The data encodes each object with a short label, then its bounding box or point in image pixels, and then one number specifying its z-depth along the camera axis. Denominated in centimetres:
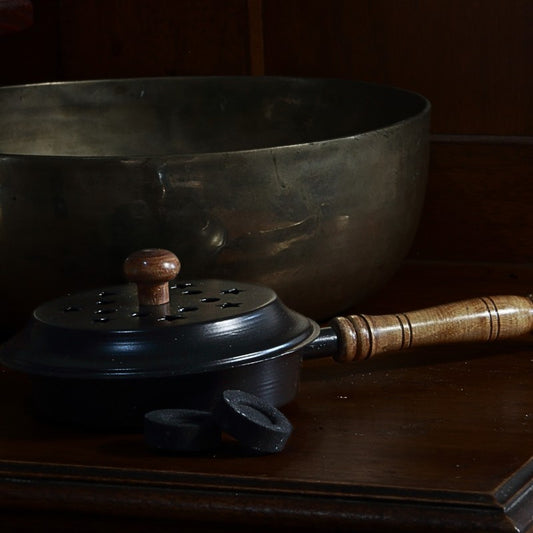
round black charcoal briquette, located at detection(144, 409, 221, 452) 94
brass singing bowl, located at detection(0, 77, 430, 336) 106
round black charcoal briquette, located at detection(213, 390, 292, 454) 93
